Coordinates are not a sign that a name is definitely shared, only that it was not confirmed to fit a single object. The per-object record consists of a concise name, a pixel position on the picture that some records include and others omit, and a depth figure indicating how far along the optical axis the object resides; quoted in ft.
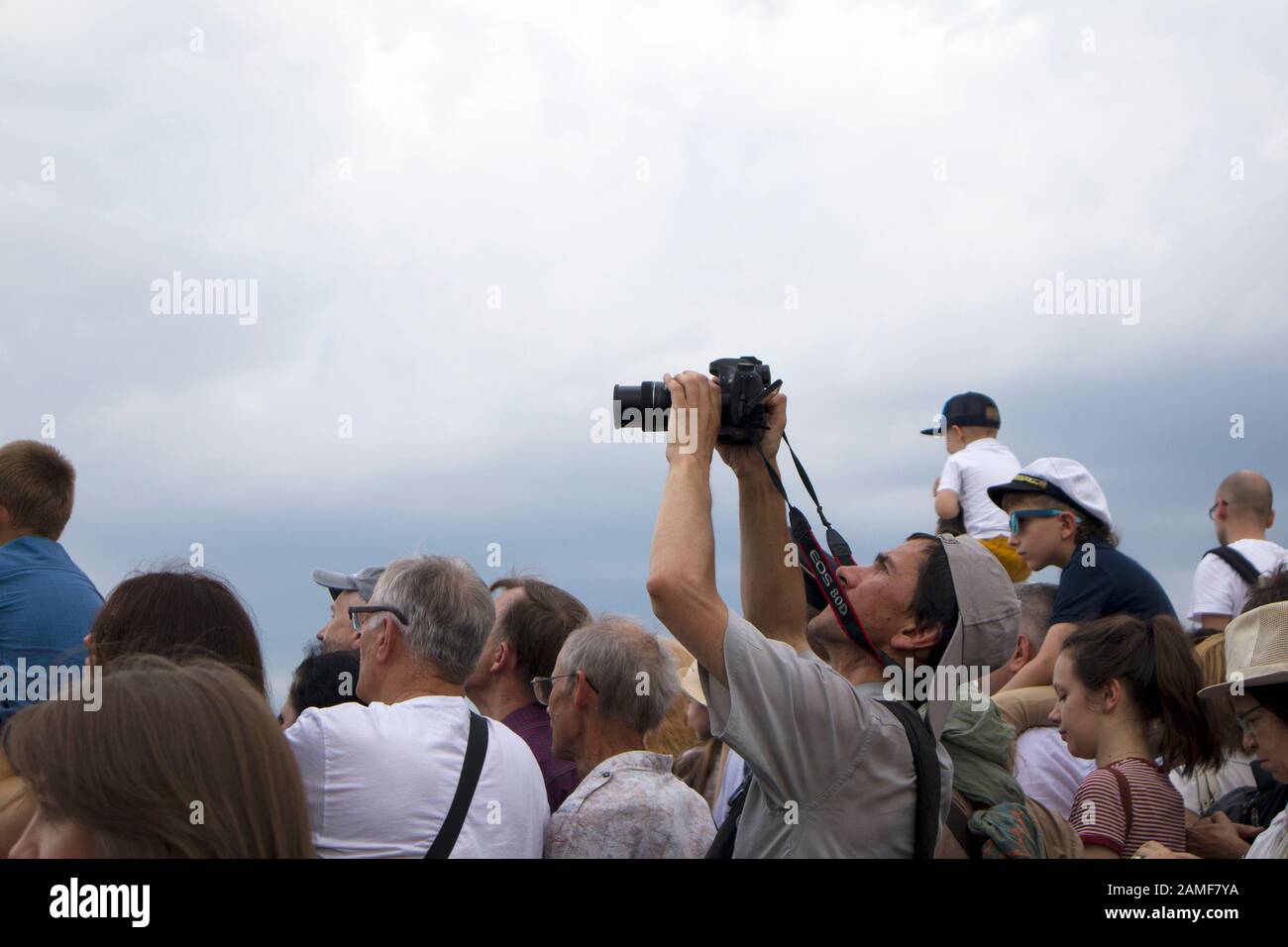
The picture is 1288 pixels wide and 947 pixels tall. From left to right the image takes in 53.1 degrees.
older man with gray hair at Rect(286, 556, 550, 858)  9.57
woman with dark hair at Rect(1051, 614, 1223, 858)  11.84
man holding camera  8.25
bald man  18.37
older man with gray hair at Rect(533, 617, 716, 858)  11.07
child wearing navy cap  21.38
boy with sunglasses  15.66
